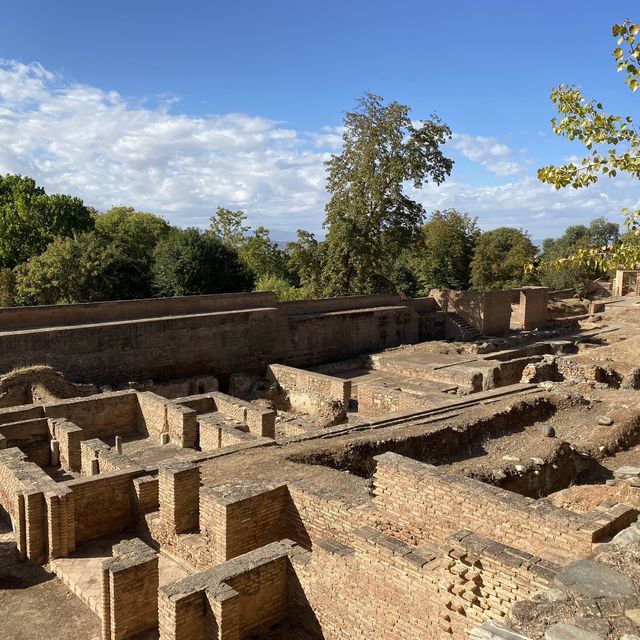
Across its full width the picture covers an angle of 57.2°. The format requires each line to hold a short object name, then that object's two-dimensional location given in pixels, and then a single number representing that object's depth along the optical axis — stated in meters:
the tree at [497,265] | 38.78
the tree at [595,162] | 7.70
